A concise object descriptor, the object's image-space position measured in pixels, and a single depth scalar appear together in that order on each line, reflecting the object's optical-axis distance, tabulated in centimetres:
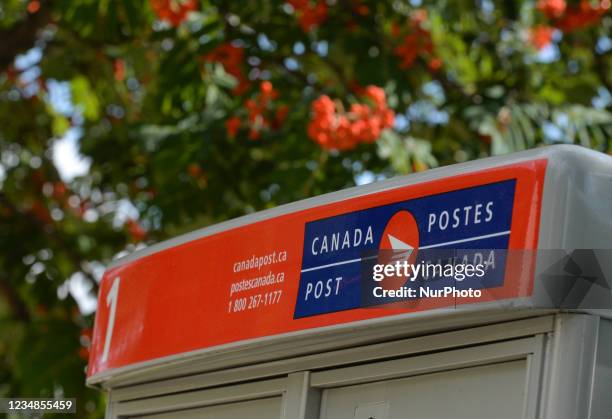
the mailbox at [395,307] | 353
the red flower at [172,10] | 985
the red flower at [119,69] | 1238
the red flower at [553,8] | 1108
